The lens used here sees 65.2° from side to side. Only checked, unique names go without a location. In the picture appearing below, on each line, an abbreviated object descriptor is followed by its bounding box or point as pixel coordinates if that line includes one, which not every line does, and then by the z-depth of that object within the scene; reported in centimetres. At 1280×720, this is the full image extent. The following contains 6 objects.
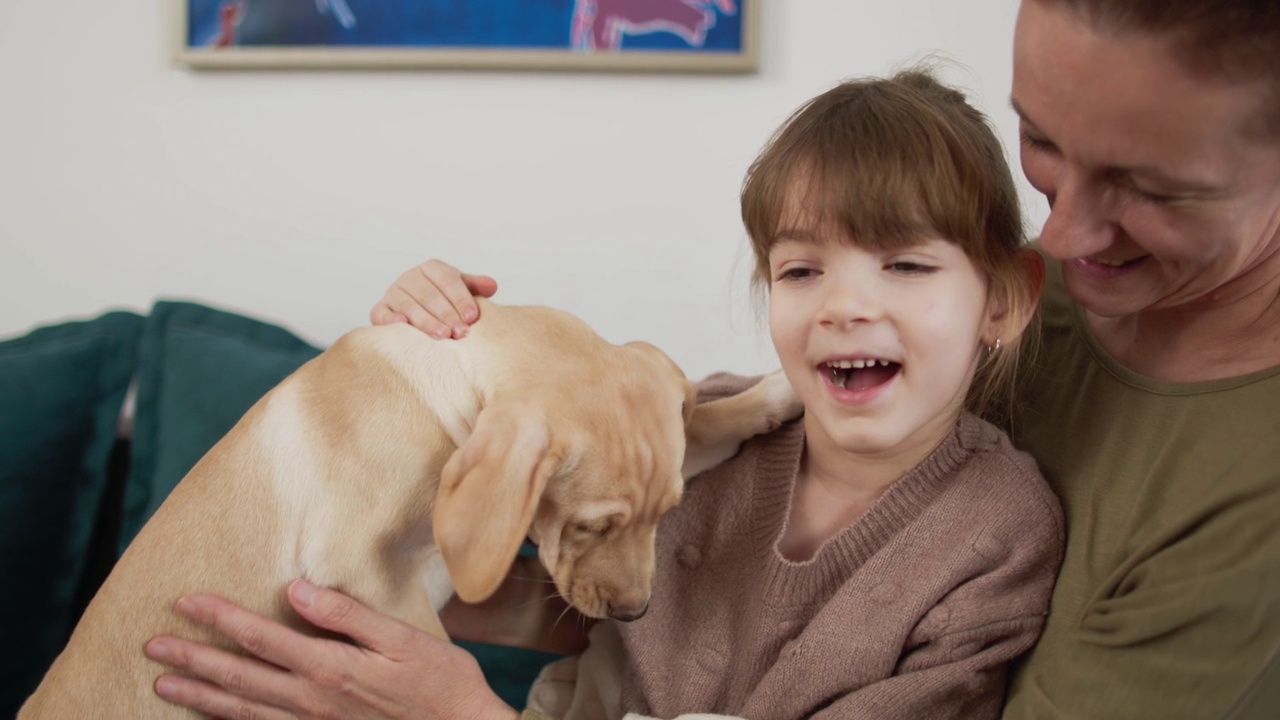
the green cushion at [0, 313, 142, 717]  182
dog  118
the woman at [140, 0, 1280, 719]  91
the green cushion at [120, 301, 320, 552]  181
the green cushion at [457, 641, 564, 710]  176
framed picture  200
